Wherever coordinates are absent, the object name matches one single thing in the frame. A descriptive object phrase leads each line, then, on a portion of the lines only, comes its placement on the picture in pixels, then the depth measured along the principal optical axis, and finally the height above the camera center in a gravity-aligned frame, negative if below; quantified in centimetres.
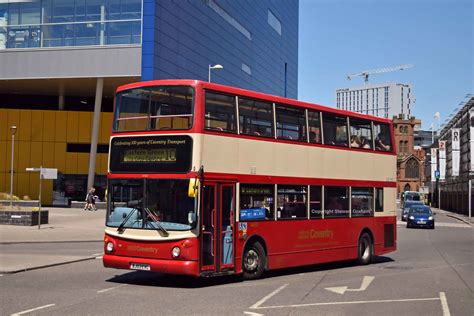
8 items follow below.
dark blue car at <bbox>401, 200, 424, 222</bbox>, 5015 -91
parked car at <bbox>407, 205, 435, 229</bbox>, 4038 -116
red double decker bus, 1229 +34
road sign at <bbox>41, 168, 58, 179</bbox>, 2833 +94
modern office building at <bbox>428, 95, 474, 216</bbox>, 6271 +466
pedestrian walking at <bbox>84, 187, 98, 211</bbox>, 4859 -51
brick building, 14125 +652
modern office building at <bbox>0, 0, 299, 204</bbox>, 5041 +1132
